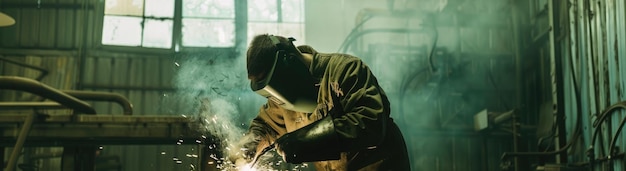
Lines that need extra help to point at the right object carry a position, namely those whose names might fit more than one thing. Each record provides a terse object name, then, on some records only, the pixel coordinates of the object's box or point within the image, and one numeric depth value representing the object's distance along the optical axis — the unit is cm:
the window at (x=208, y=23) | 1103
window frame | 1102
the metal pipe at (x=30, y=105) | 727
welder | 351
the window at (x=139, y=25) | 1107
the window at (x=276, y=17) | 1110
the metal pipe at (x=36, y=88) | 669
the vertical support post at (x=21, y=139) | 654
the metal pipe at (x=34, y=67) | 1042
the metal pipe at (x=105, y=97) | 841
